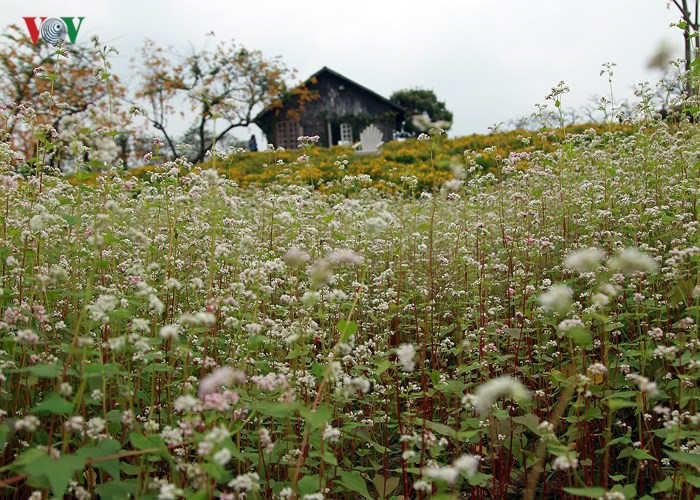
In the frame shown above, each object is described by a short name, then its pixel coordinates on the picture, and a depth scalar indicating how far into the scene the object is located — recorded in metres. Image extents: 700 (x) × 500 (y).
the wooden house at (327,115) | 38.97
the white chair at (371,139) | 21.02
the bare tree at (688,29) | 5.40
